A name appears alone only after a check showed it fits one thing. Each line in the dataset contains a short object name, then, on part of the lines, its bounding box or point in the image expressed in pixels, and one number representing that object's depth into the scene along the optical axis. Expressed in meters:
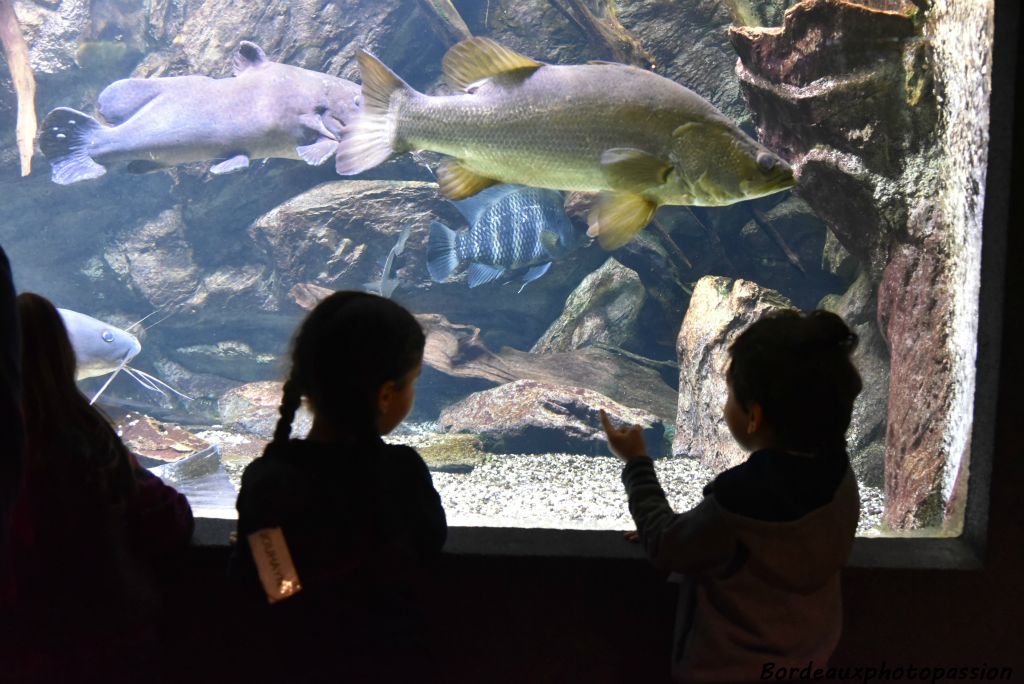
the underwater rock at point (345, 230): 7.43
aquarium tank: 1.86
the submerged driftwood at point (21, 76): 5.77
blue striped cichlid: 5.49
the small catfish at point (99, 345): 4.63
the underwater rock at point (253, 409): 5.63
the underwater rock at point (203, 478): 2.68
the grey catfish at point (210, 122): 4.99
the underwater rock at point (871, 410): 3.73
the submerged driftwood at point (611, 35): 5.58
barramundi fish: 1.69
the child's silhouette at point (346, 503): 1.10
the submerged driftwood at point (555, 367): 6.03
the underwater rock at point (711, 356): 4.16
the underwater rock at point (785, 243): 6.00
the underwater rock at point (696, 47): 5.72
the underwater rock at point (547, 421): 4.80
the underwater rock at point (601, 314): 7.25
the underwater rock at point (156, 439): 4.76
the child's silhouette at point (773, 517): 1.13
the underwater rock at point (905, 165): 2.13
